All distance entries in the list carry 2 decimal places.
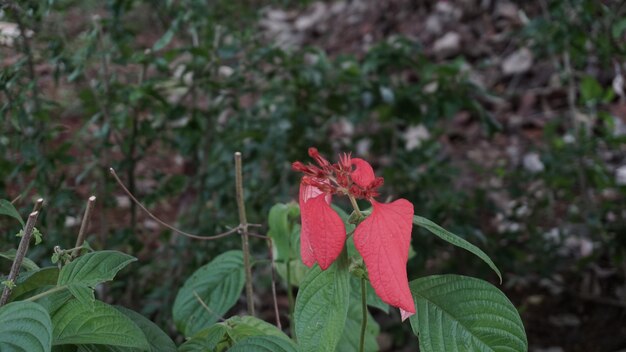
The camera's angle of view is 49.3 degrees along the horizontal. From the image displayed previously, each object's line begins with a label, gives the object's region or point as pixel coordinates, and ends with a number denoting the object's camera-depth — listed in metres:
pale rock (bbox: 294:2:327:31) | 5.10
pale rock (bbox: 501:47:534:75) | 3.63
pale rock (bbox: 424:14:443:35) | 4.16
